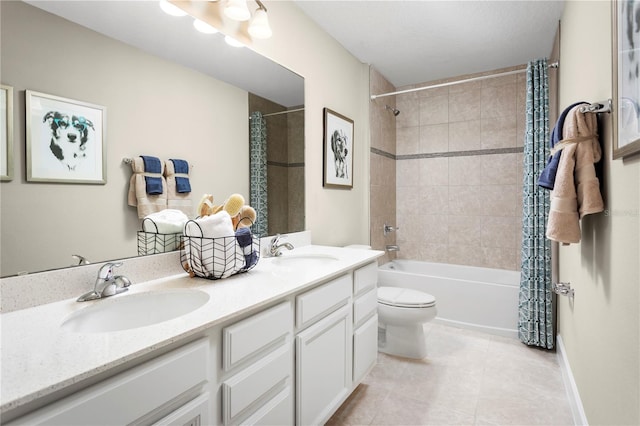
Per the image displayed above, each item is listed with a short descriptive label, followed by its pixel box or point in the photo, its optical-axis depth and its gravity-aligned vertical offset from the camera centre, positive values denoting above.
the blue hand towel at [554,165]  1.43 +0.19
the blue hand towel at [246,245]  1.43 -0.15
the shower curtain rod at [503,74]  2.55 +1.10
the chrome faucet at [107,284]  1.09 -0.25
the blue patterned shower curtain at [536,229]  2.60 -0.15
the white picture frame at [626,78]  0.84 +0.36
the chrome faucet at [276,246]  1.97 -0.21
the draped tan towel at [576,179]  1.25 +0.12
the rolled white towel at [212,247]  1.33 -0.15
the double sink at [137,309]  1.04 -0.34
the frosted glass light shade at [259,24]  1.77 +0.99
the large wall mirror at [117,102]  1.01 +0.43
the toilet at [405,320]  2.39 -0.80
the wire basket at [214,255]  1.33 -0.18
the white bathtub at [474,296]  2.84 -0.76
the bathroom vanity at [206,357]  0.67 -0.38
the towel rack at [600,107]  1.12 +0.36
